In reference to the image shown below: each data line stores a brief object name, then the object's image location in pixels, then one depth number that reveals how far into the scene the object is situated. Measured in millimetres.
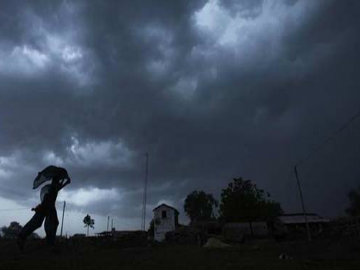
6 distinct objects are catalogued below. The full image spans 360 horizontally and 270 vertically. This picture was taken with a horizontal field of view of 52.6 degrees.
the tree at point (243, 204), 68188
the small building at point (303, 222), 79188
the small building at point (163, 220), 73375
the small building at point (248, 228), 65062
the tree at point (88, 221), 101000
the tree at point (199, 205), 110000
